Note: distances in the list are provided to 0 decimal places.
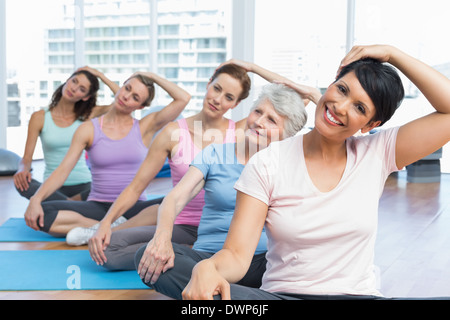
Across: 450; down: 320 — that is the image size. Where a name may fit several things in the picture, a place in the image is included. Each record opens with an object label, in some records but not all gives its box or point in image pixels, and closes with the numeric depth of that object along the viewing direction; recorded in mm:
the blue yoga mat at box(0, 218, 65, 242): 3139
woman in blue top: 1715
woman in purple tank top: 3025
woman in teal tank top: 3477
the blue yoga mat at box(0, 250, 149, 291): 2350
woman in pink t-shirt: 1319
